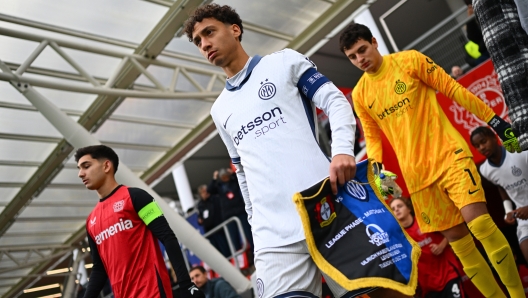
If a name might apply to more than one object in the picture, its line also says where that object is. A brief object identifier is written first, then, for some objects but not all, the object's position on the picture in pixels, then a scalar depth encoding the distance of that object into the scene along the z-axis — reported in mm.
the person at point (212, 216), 10192
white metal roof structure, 9141
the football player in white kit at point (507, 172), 5109
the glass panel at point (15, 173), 13648
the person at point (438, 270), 5262
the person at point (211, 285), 6787
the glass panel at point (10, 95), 10286
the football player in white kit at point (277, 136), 2137
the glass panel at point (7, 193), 14652
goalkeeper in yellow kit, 3418
